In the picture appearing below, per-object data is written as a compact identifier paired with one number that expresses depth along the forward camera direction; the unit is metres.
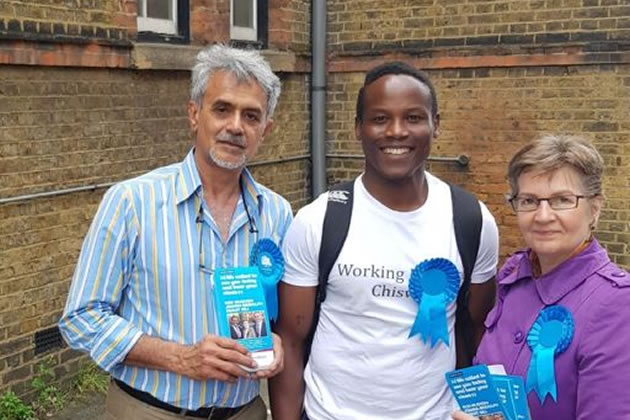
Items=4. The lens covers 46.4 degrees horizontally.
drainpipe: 7.54
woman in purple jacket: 1.78
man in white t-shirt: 2.27
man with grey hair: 2.22
